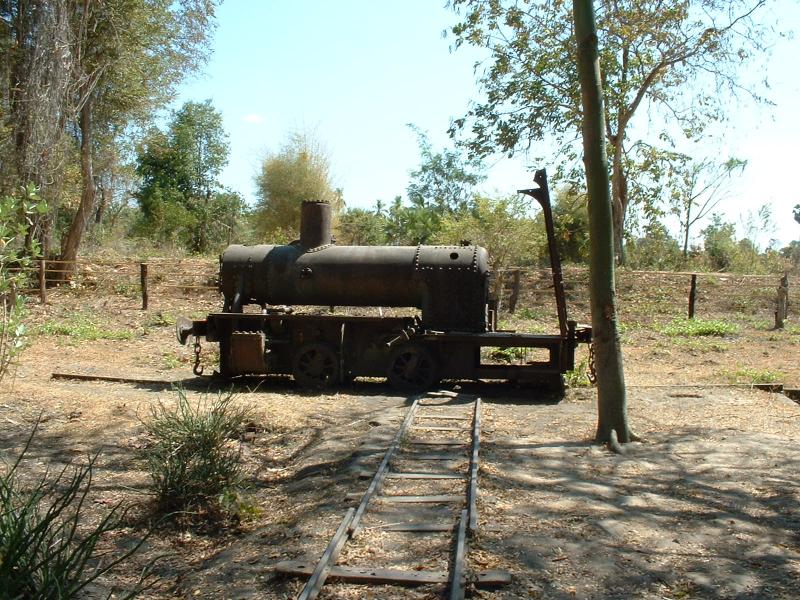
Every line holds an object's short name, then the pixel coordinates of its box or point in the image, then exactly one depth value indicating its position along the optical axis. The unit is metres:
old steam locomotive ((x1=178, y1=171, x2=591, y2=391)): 12.09
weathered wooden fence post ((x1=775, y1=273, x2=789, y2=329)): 20.09
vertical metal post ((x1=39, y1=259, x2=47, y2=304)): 20.02
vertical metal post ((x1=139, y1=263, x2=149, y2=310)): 20.62
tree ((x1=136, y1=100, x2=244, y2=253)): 39.00
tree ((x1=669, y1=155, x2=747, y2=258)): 34.38
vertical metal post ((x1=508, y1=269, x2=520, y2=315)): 21.58
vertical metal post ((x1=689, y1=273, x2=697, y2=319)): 21.34
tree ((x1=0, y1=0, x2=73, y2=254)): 21.11
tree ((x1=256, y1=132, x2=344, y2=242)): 36.56
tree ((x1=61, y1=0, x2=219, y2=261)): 22.66
